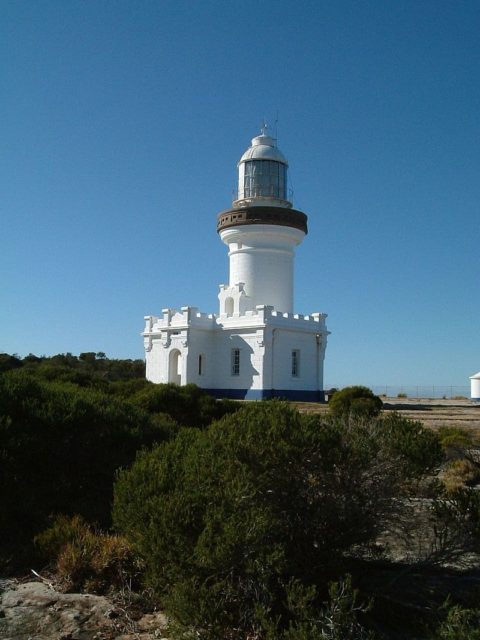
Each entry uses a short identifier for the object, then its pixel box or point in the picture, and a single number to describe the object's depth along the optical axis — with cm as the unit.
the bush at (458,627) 366
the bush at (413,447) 510
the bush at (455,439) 1040
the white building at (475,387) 3725
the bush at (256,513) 425
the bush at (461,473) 949
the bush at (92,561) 540
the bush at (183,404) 1312
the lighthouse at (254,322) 2911
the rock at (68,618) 457
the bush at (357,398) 1783
